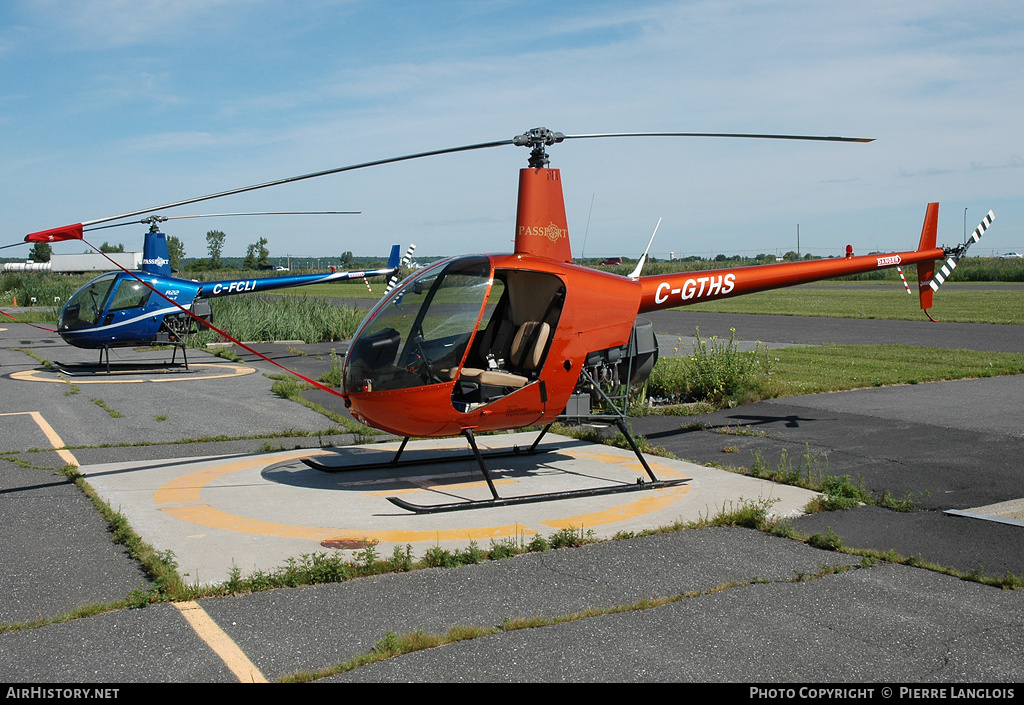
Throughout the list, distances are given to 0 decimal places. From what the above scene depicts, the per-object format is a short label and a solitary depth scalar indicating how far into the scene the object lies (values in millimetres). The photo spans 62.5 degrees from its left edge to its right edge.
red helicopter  7352
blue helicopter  17328
